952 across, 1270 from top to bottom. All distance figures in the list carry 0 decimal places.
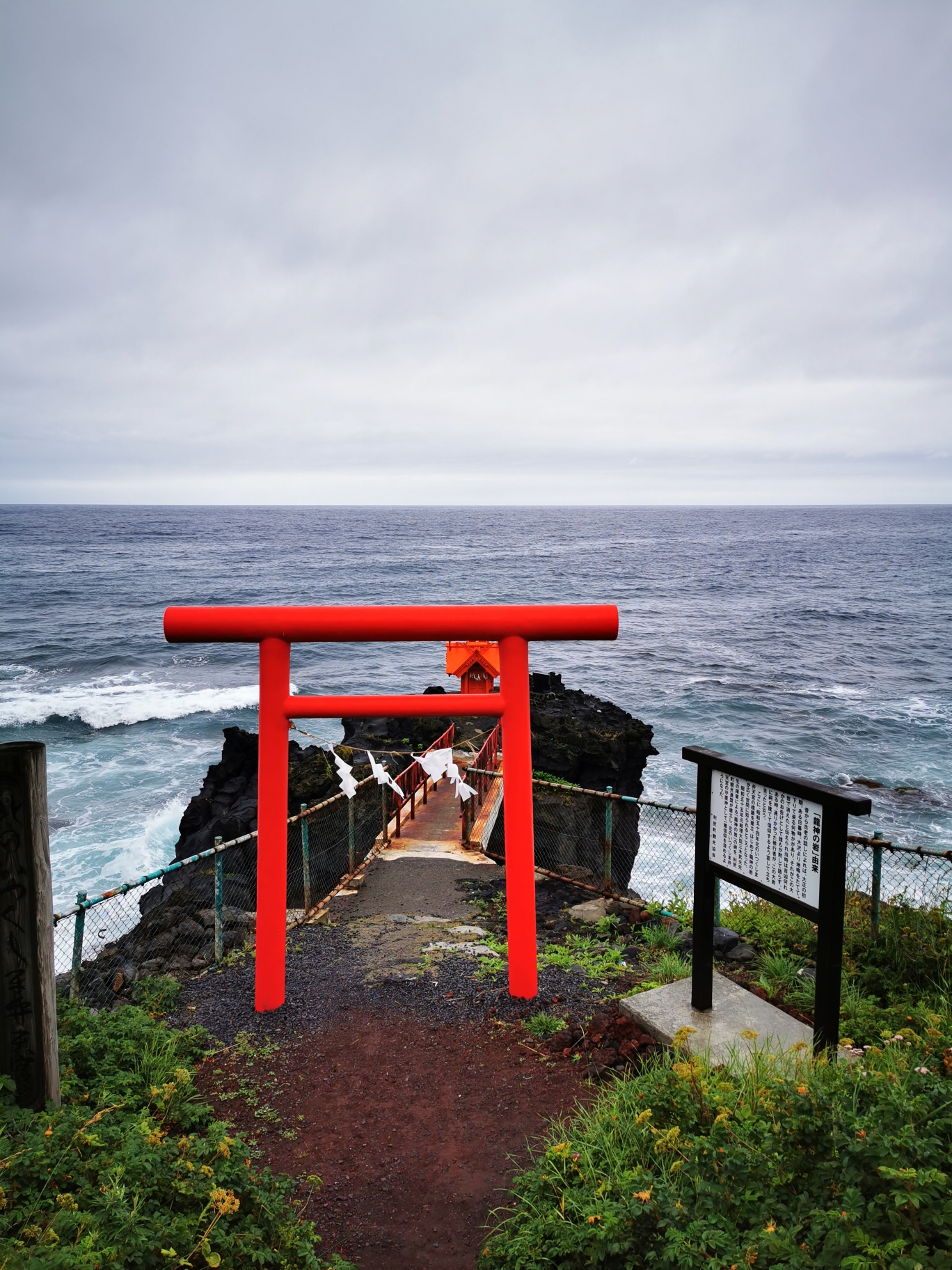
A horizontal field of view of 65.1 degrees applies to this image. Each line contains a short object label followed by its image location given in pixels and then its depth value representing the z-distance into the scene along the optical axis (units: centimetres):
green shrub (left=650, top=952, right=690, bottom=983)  666
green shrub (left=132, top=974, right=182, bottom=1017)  641
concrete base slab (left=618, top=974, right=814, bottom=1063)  534
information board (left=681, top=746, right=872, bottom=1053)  482
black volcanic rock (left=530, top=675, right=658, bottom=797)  2012
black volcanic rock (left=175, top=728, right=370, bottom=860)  1669
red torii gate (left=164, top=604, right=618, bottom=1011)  614
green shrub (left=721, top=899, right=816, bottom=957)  761
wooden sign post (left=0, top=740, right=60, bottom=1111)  400
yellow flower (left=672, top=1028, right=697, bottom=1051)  465
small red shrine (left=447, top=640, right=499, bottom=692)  1842
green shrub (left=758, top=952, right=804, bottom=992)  655
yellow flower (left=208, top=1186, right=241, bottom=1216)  336
